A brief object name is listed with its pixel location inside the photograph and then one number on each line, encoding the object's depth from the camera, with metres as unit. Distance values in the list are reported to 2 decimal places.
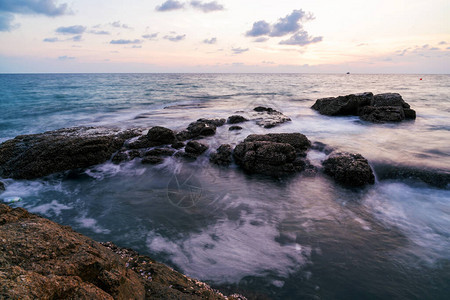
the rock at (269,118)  12.99
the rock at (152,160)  8.28
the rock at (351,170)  6.66
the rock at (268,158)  7.51
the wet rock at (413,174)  6.64
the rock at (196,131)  10.48
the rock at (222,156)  8.36
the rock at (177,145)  9.35
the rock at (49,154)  7.42
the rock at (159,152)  8.83
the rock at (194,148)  8.95
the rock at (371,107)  13.53
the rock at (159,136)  9.52
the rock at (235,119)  13.50
